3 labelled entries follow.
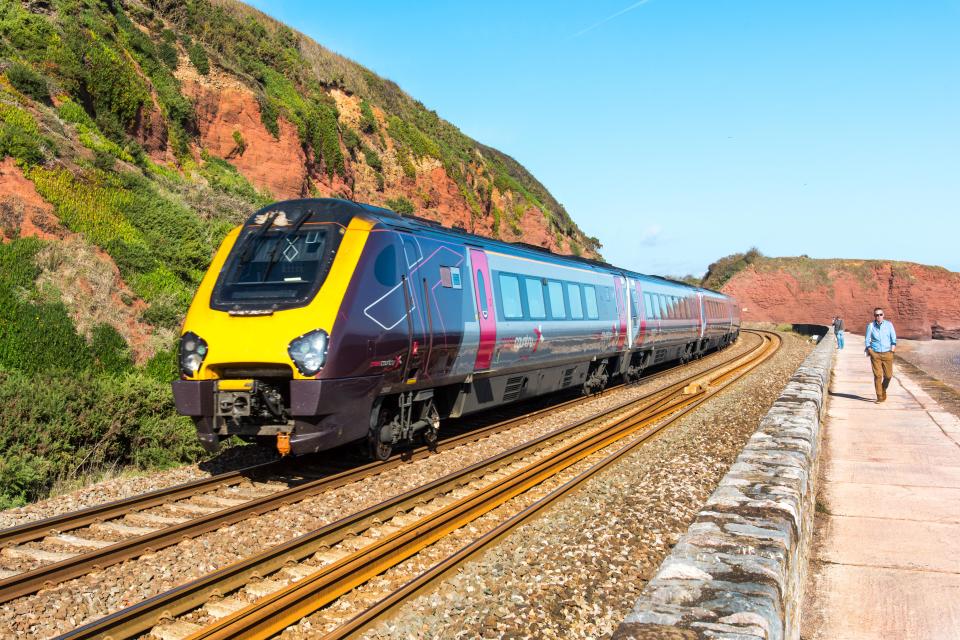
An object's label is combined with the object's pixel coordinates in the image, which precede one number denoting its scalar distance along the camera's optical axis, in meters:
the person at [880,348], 14.58
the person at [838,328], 38.64
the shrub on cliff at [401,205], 35.09
